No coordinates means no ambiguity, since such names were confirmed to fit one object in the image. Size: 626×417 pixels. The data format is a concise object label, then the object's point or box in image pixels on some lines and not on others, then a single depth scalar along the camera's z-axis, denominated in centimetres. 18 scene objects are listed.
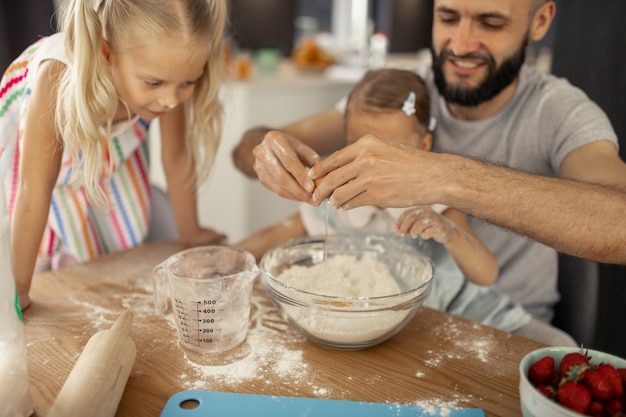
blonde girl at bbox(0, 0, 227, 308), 118
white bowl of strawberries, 74
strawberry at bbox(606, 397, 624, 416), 74
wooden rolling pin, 78
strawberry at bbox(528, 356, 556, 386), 81
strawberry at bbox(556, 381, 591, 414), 73
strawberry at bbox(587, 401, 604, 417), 74
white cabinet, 323
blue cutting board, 86
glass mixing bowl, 100
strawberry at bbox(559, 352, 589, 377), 80
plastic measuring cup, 101
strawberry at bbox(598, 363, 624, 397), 75
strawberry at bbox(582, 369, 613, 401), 75
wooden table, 92
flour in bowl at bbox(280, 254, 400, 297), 116
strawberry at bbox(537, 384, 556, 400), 76
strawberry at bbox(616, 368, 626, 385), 79
